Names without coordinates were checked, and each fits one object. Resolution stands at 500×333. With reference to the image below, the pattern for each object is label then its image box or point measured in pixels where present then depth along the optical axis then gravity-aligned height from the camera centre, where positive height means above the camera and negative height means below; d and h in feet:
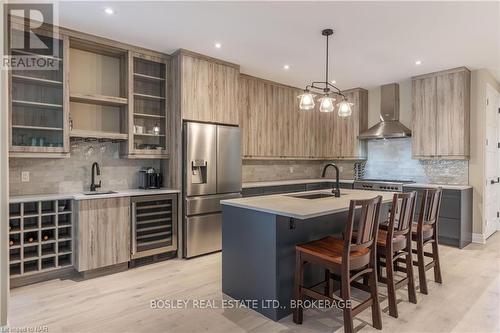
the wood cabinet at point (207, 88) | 13.33 +3.58
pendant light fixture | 9.78 +2.07
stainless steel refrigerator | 13.24 -0.68
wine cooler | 12.12 -2.52
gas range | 16.72 -1.16
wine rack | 10.12 -2.53
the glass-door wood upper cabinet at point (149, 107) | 13.20 +2.71
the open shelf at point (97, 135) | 11.46 +1.20
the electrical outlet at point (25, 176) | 11.11 -0.40
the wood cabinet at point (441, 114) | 15.46 +2.70
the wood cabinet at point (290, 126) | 17.61 +2.57
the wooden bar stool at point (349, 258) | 6.98 -2.31
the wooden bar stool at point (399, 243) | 8.24 -2.29
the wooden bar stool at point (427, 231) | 9.68 -2.27
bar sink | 11.70 -1.09
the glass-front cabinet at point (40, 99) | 10.62 +2.43
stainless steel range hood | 17.99 +2.89
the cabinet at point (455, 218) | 14.75 -2.68
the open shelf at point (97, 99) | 11.62 +2.64
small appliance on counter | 13.55 -0.64
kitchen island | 7.98 -2.19
